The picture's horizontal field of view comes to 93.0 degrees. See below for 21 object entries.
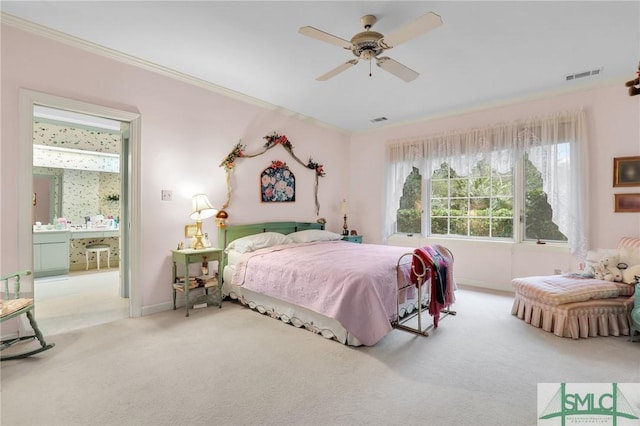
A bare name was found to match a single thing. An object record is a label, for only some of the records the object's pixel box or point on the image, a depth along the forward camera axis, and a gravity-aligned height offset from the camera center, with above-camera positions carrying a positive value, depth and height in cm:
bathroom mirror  552 +40
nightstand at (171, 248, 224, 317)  336 -59
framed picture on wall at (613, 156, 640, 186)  352 +49
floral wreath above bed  414 +87
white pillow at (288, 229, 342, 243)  457 -34
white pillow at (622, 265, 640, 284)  299 -61
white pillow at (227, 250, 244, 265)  379 -54
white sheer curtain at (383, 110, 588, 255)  380 +88
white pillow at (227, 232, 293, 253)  389 -37
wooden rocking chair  223 -71
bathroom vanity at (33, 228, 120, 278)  502 -57
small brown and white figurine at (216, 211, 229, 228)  401 -5
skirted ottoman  282 -91
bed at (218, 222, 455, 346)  255 -67
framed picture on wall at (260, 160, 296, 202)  466 +49
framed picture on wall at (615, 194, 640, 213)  352 +11
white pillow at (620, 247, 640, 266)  313 -45
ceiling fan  203 +130
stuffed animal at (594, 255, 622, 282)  312 -60
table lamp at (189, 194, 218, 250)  364 +4
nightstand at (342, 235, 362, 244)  545 -44
